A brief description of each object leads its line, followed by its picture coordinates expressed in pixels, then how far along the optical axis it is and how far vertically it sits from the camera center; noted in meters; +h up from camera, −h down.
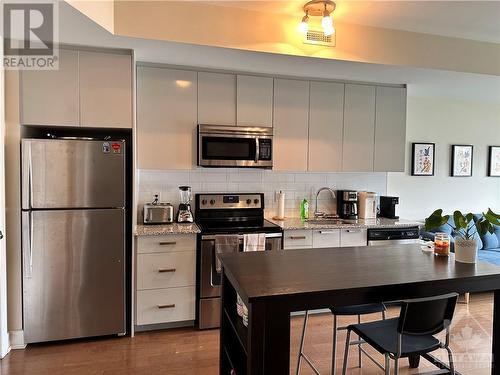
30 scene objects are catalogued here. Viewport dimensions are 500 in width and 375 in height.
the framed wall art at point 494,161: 4.92 +0.23
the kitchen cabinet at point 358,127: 3.80 +0.53
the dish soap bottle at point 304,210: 3.90 -0.40
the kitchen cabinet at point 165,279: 3.00 -0.93
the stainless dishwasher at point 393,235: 3.60 -0.62
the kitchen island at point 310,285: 1.49 -0.52
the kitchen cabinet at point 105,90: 2.84 +0.67
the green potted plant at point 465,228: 1.97 -0.30
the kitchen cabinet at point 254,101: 3.47 +0.73
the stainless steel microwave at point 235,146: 3.34 +0.27
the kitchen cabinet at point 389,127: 3.91 +0.55
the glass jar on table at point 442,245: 2.19 -0.44
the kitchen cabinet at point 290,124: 3.60 +0.53
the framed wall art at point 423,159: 4.51 +0.23
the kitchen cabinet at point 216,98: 3.36 +0.73
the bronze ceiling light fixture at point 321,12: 2.47 +1.22
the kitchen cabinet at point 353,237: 3.52 -0.63
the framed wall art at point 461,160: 4.71 +0.23
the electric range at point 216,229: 3.12 -0.52
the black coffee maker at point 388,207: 4.04 -0.37
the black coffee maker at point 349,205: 3.94 -0.34
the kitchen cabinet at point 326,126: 3.71 +0.53
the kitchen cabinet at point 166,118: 3.22 +0.51
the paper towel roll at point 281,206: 3.81 -0.35
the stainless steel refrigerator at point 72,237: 2.68 -0.53
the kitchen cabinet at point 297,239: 3.38 -0.63
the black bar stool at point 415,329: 1.64 -0.76
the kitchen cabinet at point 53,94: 2.72 +0.60
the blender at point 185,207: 3.43 -0.34
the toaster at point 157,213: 3.33 -0.40
